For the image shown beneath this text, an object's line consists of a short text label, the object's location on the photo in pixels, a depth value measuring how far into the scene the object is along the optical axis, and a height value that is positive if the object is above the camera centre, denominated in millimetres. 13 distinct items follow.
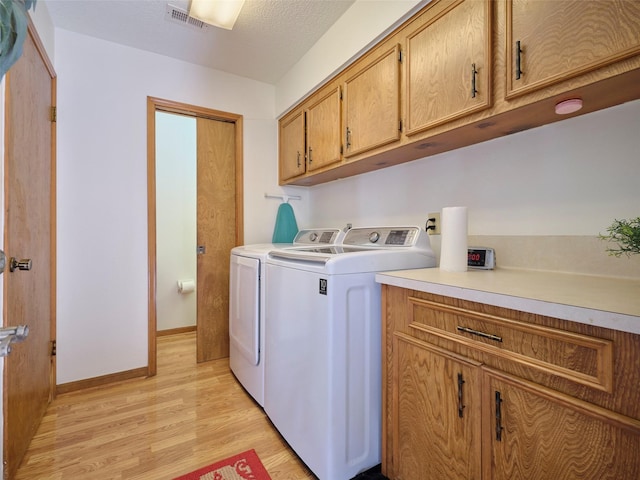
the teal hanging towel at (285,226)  2688 +126
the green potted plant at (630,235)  808 +14
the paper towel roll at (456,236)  1277 +16
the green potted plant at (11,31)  679 +505
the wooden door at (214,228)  2529 +100
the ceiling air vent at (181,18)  1815 +1449
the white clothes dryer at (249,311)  1729 -469
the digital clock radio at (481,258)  1366 -88
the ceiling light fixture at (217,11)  1719 +1404
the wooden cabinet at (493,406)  645 -467
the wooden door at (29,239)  1270 +1
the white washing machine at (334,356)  1171 -506
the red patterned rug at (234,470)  1260 -1038
